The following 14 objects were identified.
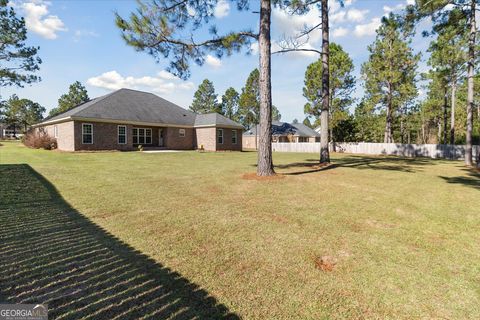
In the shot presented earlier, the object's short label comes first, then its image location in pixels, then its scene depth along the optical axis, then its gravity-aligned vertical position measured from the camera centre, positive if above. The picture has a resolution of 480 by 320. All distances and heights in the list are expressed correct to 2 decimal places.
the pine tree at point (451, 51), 14.84 +6.89
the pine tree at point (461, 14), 13.41 +7.05
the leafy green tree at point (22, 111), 60.25 +11.20
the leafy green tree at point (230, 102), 52.46 +9.67
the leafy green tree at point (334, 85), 30.52 +7.60
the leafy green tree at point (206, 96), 56.48 +11.61
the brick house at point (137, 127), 20.48 +2.27
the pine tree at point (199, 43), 9.09 +4.12
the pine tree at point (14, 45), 20.23 +8.52
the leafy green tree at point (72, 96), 56.06 +11.89
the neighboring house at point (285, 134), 44.84 +2.57
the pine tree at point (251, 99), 37.28 +7.15
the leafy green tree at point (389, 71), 27.55 +8.26
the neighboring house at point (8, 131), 72.48 +6.84
